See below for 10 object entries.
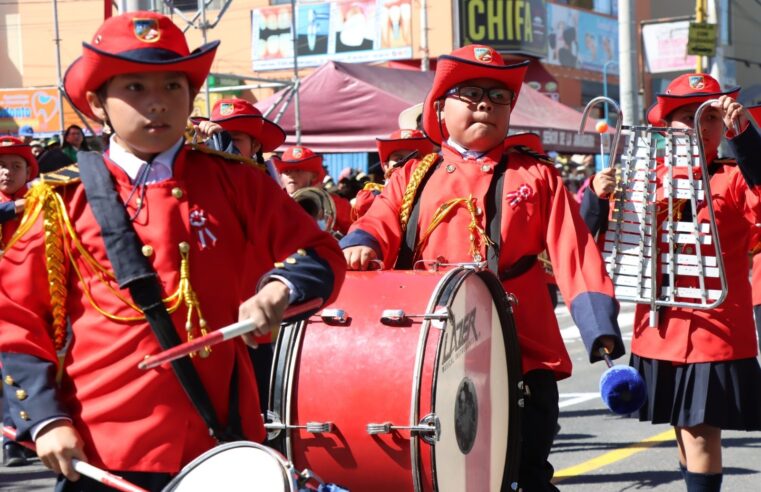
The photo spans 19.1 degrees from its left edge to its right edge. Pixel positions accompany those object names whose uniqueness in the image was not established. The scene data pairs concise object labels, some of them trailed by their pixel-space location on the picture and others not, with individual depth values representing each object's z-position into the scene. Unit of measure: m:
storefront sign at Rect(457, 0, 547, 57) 54.10
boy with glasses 8.16
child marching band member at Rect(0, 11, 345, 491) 5.23
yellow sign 35.15
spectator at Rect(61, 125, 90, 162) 20.99
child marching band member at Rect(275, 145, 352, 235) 16.51
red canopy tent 29.33
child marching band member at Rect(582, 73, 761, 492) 9.74
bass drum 7.03
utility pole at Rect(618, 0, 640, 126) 30.27
